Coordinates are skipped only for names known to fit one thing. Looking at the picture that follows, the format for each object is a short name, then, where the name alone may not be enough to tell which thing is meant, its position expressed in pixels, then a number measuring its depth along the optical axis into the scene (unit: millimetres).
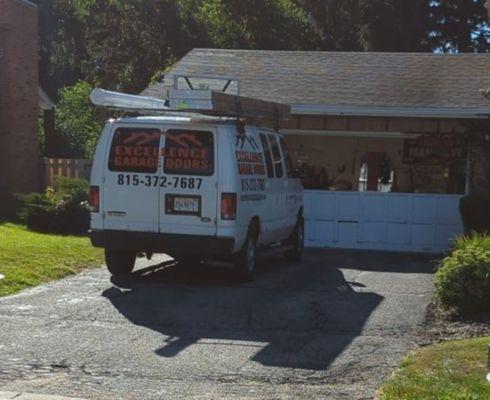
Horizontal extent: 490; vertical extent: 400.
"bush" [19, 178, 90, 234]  15648
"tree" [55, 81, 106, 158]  23984
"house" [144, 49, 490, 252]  15766
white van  9859
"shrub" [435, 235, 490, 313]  8250
